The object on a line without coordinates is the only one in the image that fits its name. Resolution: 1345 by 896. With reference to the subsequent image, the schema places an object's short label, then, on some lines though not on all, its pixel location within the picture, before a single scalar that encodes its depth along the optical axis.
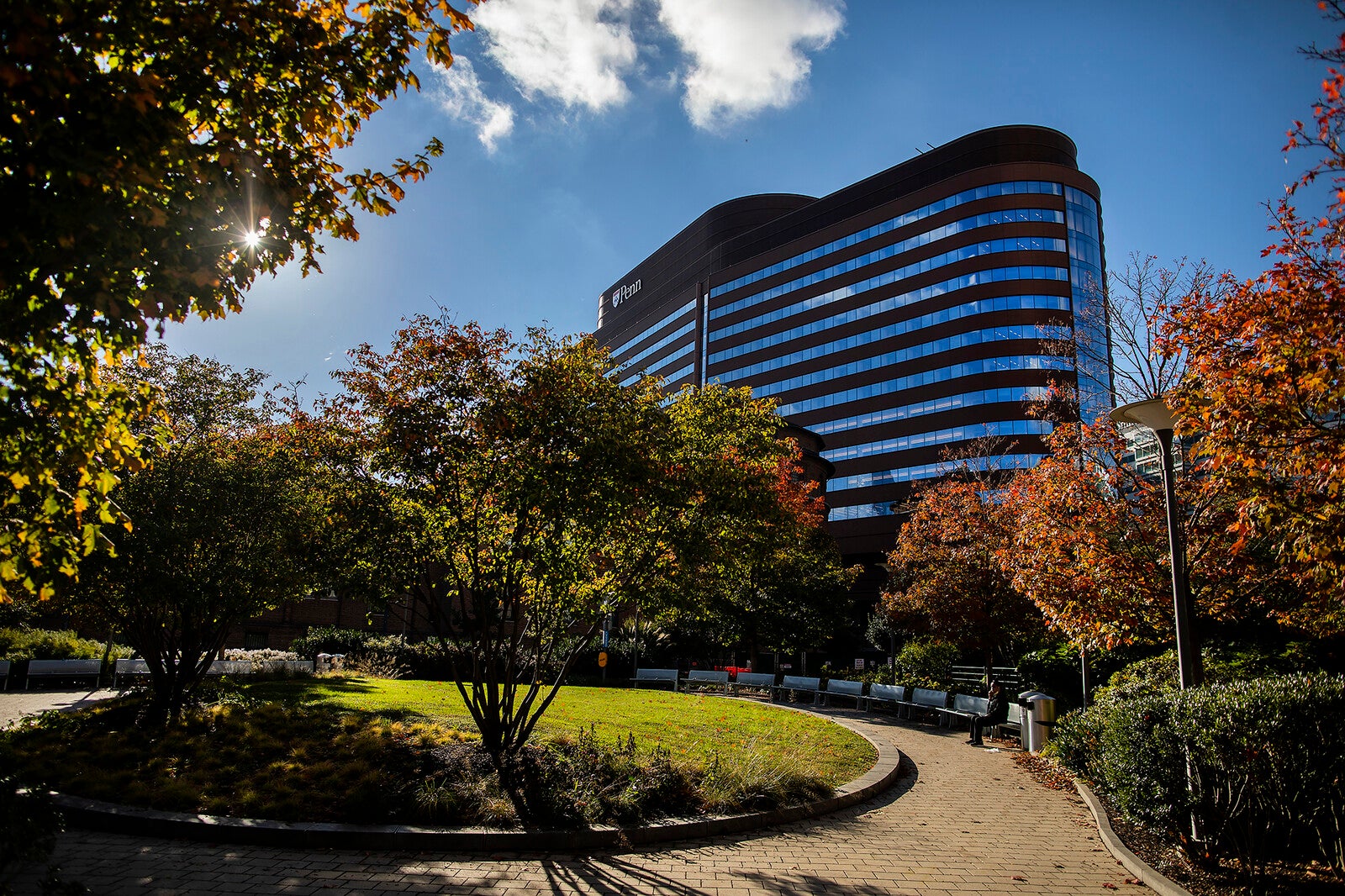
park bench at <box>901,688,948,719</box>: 18.25
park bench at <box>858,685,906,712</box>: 19.84
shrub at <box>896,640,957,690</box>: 22.92
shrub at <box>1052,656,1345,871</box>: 5.90
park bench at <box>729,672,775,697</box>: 26.25
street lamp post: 8.65
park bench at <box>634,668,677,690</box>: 27.33
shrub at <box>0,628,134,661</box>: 21.17
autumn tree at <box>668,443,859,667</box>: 28.19
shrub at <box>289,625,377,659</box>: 29.80
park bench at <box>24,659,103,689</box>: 19.83
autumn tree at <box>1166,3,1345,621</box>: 6.06
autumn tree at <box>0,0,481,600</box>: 3.43
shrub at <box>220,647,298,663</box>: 25.05
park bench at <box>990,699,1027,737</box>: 15.05
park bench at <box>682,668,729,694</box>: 26.70
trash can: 13.38
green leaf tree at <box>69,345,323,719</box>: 10.59
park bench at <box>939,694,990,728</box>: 15.97
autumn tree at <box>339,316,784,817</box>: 8.59
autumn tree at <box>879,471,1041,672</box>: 21.77
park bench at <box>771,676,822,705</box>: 23.95
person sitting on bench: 15.21
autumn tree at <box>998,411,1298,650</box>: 10.95
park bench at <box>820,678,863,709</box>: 21.83
